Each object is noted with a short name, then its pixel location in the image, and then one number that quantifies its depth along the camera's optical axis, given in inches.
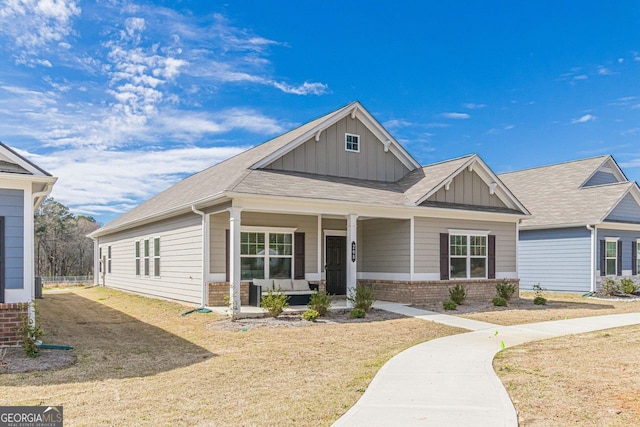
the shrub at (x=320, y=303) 532.4
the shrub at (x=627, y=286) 825.5
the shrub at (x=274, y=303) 511.8
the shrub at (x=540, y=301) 676.1
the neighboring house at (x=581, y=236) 834.2
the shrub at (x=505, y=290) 690.2
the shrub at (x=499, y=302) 642.2
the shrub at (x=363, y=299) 557.6
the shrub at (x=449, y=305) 597.9
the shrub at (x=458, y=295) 634.8
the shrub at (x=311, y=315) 504.9
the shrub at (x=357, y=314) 530.3
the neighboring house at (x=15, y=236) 359.9
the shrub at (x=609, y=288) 820.6
